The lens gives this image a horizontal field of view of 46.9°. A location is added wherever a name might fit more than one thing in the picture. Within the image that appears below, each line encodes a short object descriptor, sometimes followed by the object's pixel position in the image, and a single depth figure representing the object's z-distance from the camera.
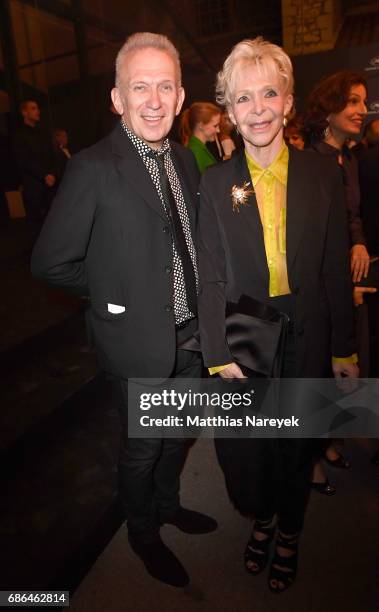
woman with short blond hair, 1.65
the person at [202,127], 4.10
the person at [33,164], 6.15
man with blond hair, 1.68
